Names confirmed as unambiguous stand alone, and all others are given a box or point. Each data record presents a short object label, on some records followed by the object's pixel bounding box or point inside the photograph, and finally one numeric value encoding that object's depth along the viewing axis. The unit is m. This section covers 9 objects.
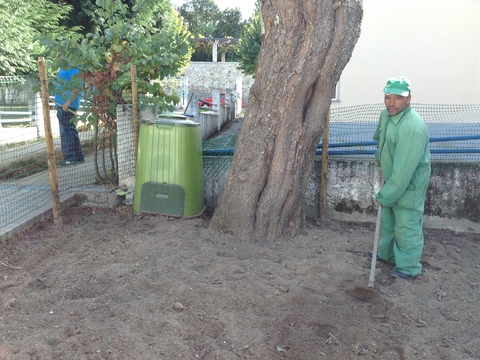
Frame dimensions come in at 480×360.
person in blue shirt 6.69
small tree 5.15
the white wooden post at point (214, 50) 35.68
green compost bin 4.84
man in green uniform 3.65
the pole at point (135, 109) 5.14
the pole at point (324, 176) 5.14
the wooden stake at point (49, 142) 4.62
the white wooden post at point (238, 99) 20.48
